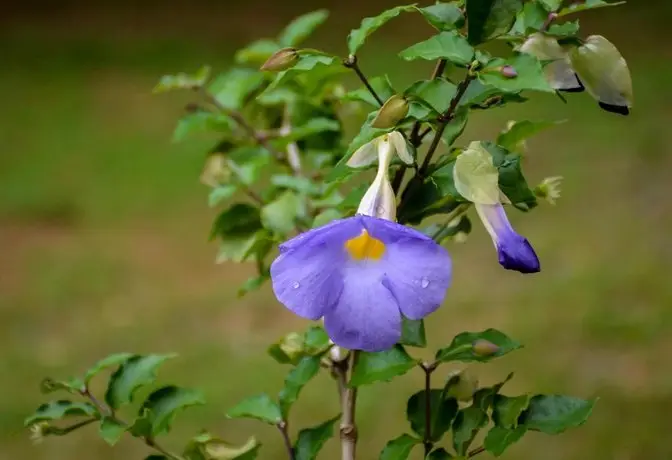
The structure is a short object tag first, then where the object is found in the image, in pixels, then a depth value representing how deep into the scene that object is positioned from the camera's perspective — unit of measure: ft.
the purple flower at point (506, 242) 3.87
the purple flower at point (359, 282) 3.85
